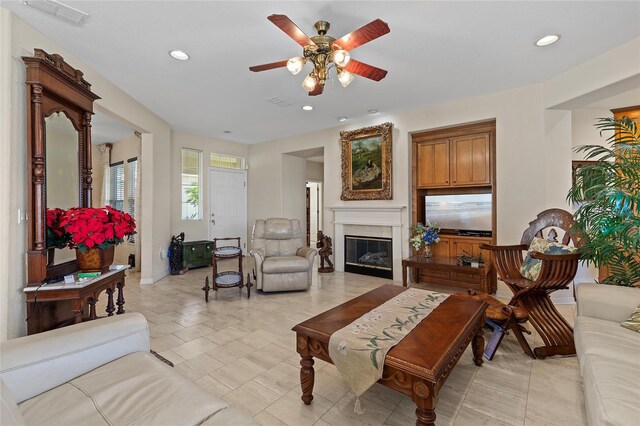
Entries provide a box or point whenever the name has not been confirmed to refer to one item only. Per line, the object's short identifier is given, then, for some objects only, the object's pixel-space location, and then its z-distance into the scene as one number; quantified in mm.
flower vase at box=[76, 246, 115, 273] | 2239
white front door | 6496
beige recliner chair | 4035
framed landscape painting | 4906
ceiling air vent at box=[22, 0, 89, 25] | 2111
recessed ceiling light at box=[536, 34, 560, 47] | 2594
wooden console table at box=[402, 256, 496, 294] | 3727
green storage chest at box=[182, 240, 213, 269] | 5451
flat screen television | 4320
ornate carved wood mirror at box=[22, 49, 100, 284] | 2105
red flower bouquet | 2100
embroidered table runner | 1491
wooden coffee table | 1357
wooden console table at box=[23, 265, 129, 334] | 1973
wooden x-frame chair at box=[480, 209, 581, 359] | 2369
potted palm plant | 2125
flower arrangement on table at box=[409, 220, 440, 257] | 4395
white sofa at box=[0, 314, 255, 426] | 1046
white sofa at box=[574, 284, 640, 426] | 1162
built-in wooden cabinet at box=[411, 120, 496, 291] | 4207
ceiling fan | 1973
